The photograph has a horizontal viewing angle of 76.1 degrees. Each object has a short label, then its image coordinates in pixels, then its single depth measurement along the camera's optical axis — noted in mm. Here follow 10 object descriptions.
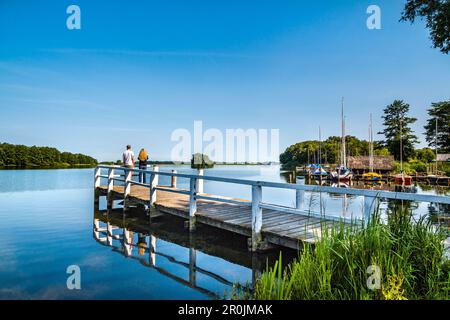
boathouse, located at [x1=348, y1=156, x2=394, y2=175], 57562
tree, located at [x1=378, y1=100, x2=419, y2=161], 75625
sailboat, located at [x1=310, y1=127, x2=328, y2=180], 54062
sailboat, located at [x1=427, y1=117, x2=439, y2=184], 39625
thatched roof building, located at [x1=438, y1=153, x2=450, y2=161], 64188
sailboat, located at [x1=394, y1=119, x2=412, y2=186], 38531
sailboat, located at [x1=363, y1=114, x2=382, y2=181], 45000
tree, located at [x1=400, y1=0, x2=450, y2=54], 13617
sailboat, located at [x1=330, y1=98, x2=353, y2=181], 44750
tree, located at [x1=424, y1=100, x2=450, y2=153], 67000
